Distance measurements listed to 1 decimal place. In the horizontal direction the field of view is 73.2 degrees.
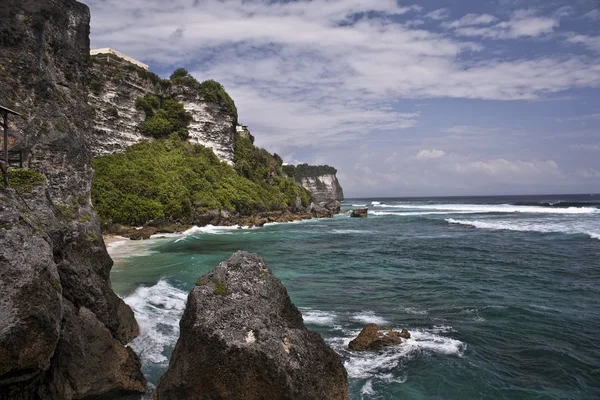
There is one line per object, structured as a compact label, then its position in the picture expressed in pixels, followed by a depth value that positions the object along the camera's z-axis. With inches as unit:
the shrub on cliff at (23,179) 386.0
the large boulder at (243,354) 246.2
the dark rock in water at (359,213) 3014.8
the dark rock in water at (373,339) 456.4
